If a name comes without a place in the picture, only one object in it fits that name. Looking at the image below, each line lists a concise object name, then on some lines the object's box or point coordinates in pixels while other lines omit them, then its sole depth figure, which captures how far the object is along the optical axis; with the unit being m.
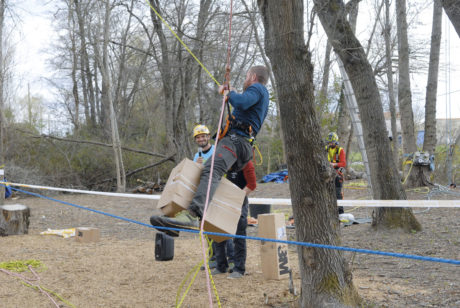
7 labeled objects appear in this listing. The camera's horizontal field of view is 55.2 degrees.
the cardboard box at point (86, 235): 7.46
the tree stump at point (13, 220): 7.95
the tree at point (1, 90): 11.38
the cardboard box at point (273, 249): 4.53
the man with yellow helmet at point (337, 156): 9.19
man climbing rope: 3.71
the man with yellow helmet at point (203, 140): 5.47
